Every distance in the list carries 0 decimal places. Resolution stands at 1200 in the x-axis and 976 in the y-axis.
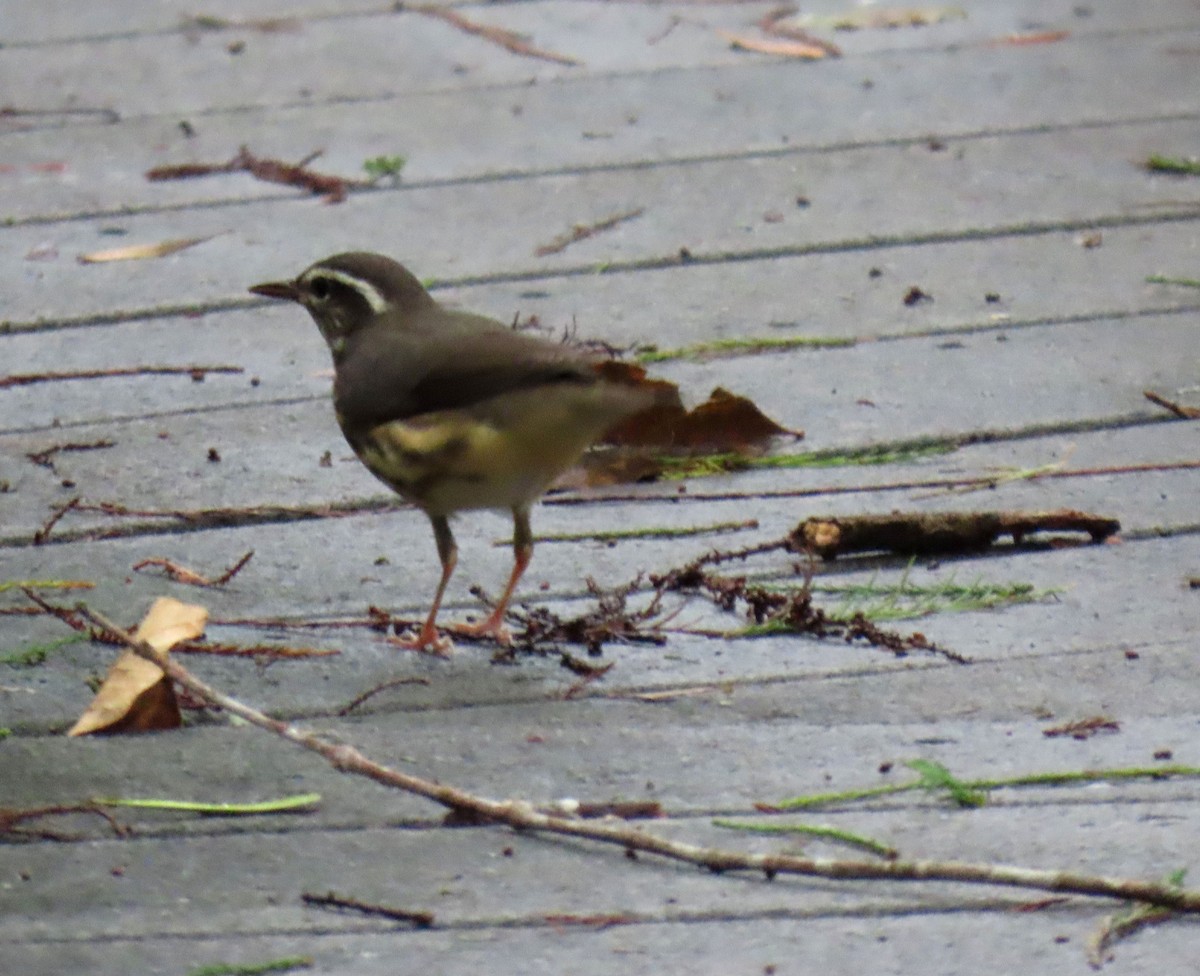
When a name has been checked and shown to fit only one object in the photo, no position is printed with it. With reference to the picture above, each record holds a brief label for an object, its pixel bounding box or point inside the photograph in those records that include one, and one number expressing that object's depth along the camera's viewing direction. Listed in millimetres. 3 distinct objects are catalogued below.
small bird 7406
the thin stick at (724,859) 5227
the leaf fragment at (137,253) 11023
